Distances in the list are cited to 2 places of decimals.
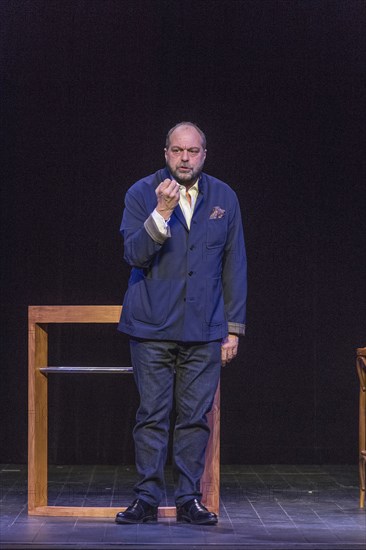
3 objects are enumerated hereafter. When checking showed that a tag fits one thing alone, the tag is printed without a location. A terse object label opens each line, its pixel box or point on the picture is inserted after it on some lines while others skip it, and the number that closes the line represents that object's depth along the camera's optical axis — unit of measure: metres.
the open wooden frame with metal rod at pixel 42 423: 8.91
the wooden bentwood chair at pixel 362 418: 9.59
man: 8.49
